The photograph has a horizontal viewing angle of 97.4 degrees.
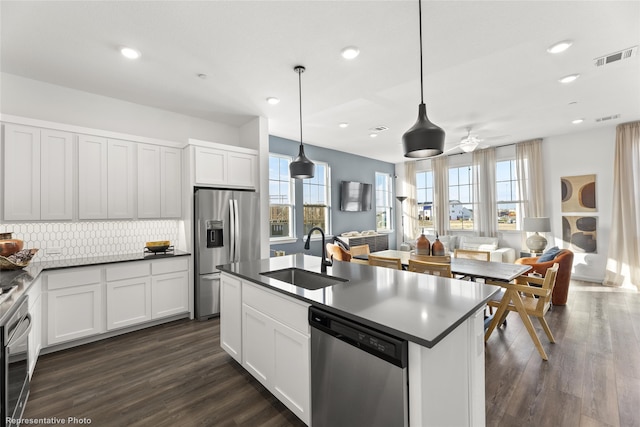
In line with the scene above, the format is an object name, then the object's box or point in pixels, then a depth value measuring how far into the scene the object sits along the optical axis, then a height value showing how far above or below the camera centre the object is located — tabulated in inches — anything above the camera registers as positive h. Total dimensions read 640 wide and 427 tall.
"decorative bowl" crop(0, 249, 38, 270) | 94.1 -14.3
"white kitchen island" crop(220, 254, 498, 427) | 47.6 -24.6
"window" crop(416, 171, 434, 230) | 314.3 +17.9
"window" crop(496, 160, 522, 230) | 253.4 +16.0
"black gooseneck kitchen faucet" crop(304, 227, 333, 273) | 92.1 -16.4
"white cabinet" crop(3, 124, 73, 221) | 109.5 +18.1
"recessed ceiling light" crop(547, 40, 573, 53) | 100.7 +60.9
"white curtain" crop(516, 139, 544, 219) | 235.1 +30.9
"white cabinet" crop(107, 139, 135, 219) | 132.2 +18.6
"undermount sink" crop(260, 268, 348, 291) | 88.6 -20.9
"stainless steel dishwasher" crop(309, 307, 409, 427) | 47.7 -30.7
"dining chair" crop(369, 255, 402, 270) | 127.9 -22.5
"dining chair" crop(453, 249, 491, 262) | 151.0 -23.1
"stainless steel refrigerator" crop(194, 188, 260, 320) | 145.6 -11.0
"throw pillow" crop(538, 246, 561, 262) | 163.6 -25.2
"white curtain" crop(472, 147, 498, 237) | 262.5 +19.9
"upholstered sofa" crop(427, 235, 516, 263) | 237.5 -29.6
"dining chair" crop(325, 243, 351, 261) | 192.9 -27.0
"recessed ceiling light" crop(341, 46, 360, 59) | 102.0 +60.3
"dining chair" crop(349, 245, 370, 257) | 228.1 -29.2
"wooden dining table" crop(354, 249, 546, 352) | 104.2 -23.9
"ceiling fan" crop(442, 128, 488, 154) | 189.5 +47.3
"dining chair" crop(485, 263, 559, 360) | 103.1 -34.8
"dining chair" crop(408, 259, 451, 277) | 108.8 -21.8
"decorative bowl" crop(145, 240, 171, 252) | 139.6 -14.5
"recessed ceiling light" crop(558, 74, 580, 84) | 127.3 +62.1
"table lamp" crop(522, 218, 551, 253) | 218.2 -13.4
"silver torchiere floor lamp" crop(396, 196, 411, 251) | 289.0 -17.7
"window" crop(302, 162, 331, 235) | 246.8 +14.3
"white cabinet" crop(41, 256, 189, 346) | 109.0 -34.3
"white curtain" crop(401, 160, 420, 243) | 325.1 +10.6
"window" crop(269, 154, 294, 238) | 225.0 +14.7
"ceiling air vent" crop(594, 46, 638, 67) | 107.2 +61.8
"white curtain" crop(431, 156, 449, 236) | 293.7 +21.2
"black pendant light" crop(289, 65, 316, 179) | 117.2 +20.4
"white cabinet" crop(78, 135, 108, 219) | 124.7 +18.4
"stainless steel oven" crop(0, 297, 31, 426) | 58.7 -33.5
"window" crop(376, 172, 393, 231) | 328.9 +16.1
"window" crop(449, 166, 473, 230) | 280.8 +15.4
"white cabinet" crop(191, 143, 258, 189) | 150.6 +28.4
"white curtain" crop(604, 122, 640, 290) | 192.2 +1.4
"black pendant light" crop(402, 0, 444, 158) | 68.9 +19.1
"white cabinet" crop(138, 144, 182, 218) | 141.8 +18.5
